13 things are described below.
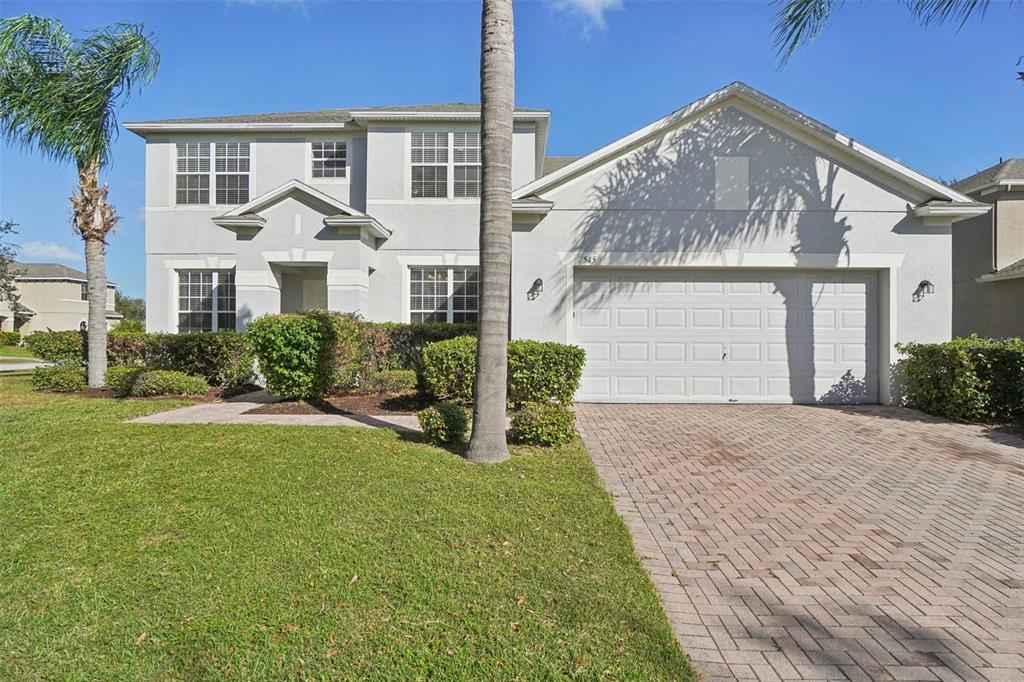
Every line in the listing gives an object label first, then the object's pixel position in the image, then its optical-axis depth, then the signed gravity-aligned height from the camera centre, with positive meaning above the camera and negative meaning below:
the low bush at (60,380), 11.22 -1.02
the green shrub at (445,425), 6.55 -1.15
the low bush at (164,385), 10.25 -1.03
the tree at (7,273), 24.80 +3.20
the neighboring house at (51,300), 44.31 +3.09
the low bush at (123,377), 10.53 -0.93
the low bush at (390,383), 10.67 -0.98
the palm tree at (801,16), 9.65 +6.33
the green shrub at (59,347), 12.44 -0.31
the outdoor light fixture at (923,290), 9.83 +1.01
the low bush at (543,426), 6.66 -1.18
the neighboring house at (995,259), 14.43 +2.50
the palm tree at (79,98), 10.59 +5.09
